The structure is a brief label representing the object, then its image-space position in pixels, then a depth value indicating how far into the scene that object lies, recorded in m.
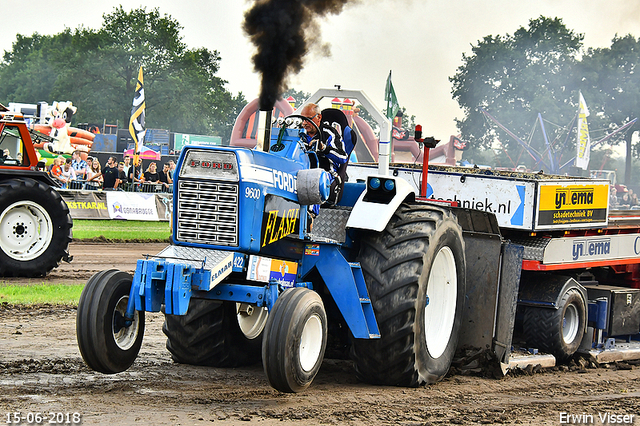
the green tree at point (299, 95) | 79.71
